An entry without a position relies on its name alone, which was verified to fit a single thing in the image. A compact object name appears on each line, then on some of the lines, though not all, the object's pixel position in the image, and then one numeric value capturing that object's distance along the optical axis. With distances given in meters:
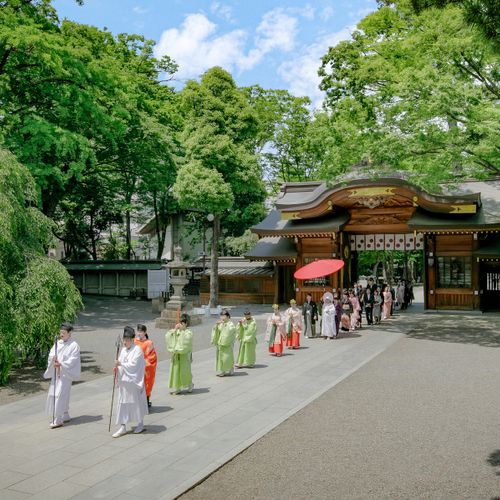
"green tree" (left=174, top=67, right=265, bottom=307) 25.30
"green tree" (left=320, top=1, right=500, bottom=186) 16.09
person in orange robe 8.35
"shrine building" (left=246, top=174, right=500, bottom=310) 24.02
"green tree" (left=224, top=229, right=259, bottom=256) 35.03
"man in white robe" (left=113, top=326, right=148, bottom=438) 7.41
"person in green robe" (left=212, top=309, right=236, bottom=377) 11.18
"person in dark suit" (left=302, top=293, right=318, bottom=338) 17.67
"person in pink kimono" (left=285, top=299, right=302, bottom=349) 14.97
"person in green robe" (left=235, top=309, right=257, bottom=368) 12.31
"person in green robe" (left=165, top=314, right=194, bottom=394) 9.58
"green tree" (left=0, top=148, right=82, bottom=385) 10.09
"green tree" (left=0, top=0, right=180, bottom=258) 19.39
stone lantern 20.20
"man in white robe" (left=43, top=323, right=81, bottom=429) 7.88
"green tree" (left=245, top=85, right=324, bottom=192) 39.28
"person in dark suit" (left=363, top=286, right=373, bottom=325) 20.59
